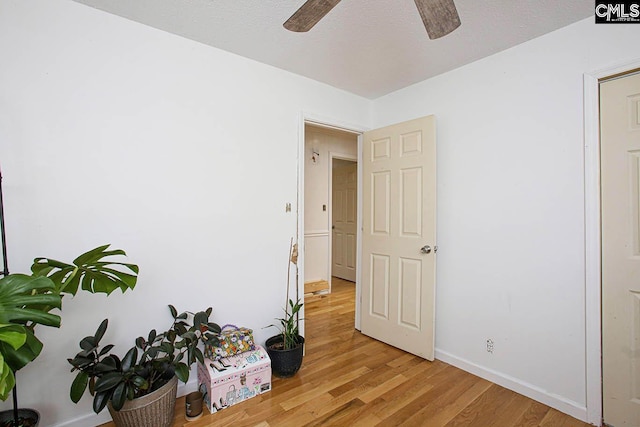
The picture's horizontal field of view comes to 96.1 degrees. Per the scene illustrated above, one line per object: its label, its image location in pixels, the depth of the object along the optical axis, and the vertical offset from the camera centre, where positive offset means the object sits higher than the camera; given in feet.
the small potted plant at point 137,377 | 4.69 -2.82
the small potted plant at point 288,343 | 7.06 -3.31
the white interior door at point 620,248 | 5.35 -0.60
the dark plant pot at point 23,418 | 4.47 -3.25
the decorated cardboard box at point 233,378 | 5.97 -3.54
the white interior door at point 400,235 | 7.99 -0.57
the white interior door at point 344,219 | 16.79 -0.19
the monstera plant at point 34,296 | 2.76 -1.02
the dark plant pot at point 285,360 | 7.03 -3.57
